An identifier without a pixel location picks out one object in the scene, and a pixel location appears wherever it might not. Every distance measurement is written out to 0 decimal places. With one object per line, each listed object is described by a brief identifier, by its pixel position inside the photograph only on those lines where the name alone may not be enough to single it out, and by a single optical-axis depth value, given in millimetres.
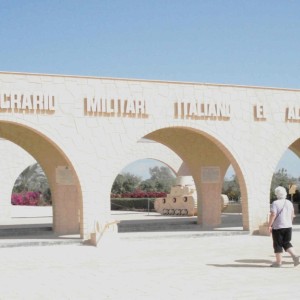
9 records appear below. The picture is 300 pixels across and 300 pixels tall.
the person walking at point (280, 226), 10109
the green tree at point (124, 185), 51812
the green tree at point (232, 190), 42316
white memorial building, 14820
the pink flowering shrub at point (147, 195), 38312
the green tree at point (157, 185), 53438
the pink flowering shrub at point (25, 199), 38072
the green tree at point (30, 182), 47000
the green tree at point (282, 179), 45556
